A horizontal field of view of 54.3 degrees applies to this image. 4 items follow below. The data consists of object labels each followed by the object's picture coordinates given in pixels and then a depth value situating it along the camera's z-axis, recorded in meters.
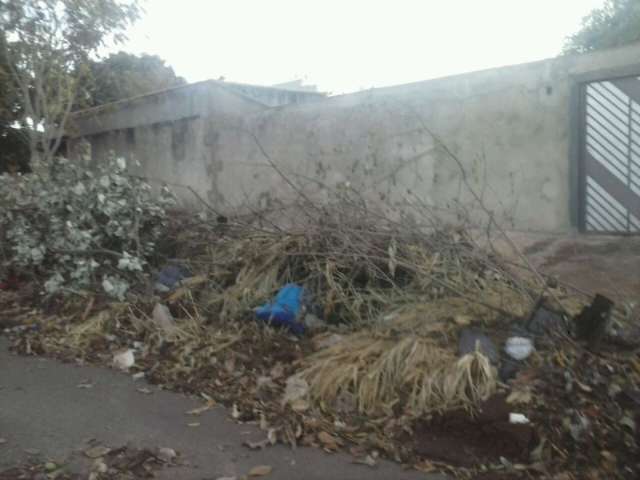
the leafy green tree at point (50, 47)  8.95
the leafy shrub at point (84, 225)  6.42
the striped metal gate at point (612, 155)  5.27
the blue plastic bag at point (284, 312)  5.07
